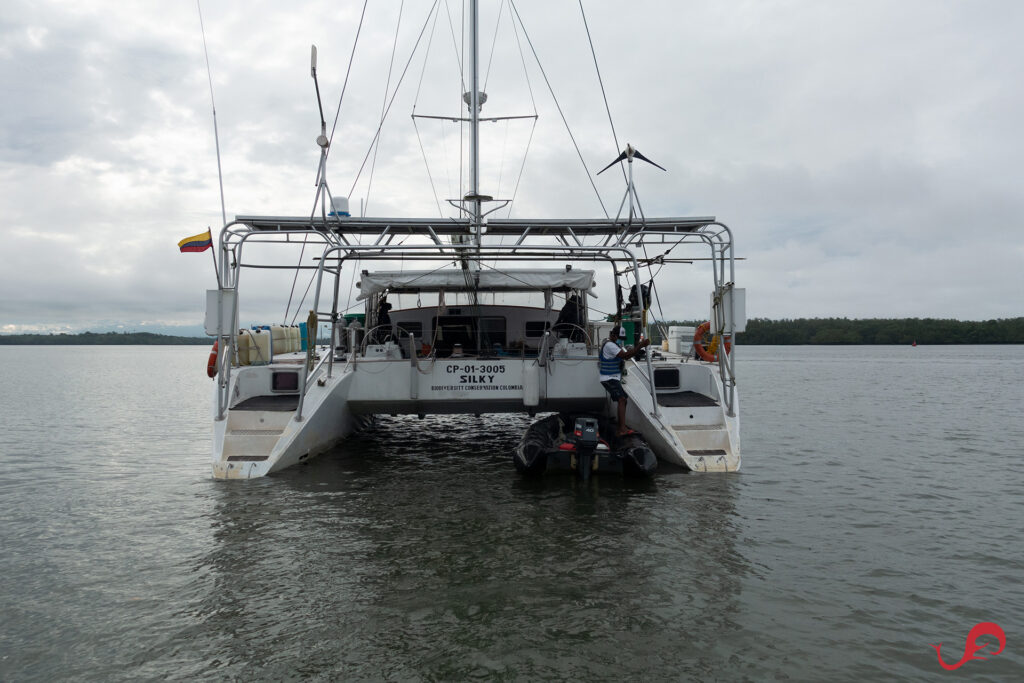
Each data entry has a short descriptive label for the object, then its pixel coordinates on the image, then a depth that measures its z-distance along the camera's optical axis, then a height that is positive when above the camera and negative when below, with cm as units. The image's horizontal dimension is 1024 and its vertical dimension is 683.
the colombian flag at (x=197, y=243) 1025 +148
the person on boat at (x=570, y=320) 1190 +37
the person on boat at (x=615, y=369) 938 -41
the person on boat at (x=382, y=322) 1209 +31
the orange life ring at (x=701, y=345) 1155 -7
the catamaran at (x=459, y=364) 914 -37
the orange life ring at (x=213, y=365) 1054 -45
